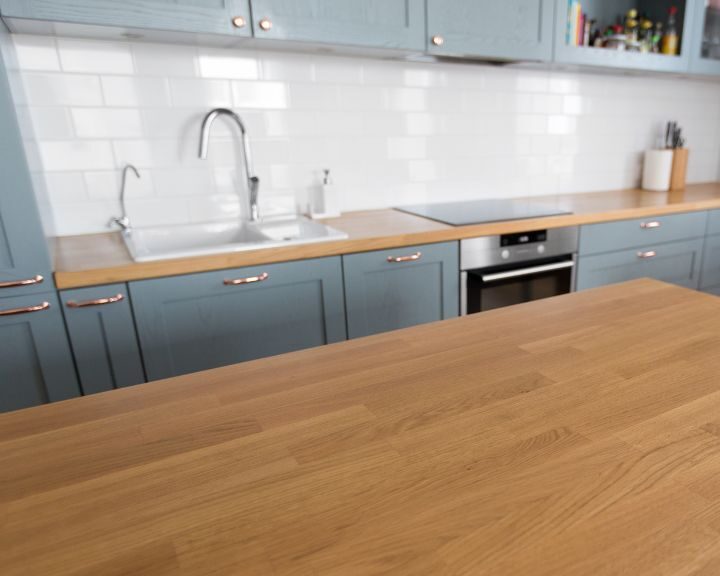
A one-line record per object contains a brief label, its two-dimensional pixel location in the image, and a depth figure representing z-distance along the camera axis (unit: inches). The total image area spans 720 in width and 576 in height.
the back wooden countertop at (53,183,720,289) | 61.2
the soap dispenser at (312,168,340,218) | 90.3
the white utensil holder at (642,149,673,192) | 120.2
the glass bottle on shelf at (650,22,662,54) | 111.0
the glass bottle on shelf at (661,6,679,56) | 109.9
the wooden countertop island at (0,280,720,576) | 19.1
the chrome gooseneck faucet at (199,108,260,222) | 78.5
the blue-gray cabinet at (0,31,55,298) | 55.7
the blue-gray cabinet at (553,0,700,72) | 93.9
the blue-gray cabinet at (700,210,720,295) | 107.3
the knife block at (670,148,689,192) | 121.1
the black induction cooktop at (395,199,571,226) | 84.7
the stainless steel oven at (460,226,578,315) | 82.3
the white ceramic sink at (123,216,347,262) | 80.0
